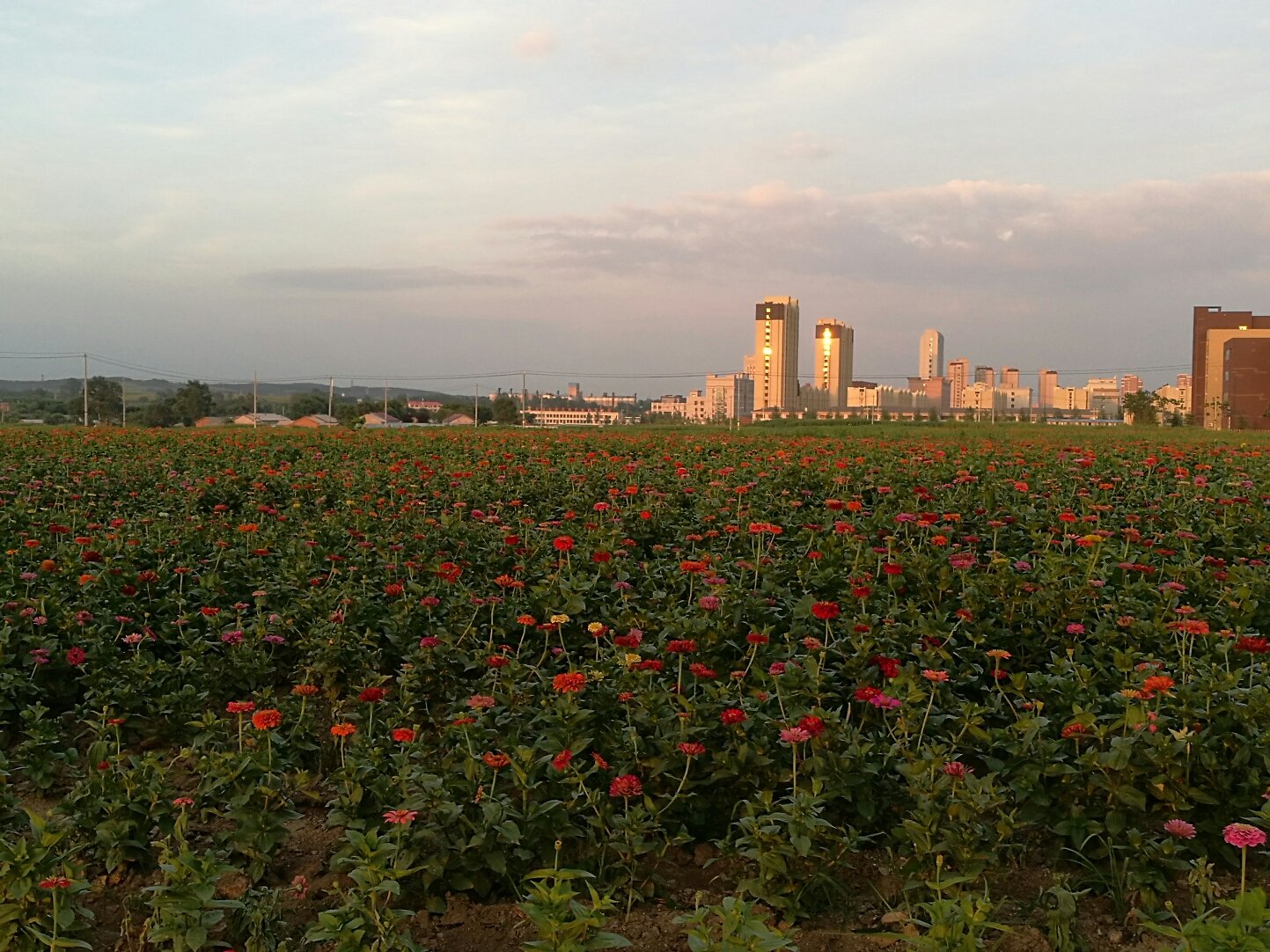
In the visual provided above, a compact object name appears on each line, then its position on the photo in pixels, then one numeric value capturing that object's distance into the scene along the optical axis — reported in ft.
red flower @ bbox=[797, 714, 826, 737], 9.28
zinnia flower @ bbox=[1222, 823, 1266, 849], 7.77
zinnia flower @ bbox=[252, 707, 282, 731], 9.55
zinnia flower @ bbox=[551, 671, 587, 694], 10.36
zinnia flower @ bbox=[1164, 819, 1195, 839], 8.67
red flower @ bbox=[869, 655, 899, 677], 11.27
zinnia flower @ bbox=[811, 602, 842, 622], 11.59
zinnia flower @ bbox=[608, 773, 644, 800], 8.95
